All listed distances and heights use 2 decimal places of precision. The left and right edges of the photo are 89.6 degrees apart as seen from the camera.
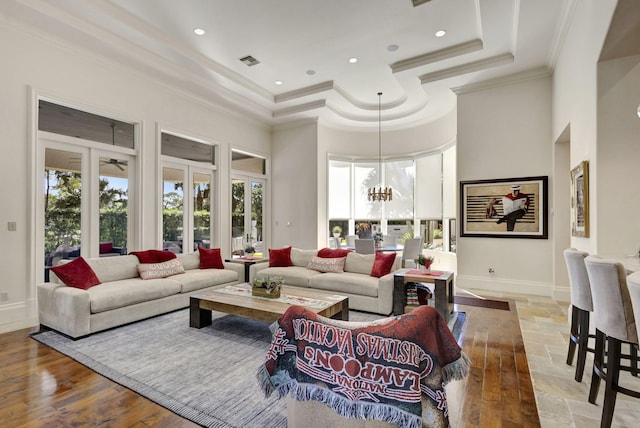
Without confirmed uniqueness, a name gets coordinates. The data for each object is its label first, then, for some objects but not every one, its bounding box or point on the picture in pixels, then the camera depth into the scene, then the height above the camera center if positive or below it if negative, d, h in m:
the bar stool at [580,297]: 2.56 -0.67
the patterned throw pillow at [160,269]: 4.52 -0.79
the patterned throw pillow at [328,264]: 5.21 -0.81
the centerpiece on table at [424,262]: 4.40 -0.64
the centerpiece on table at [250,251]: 6.33 -0.71
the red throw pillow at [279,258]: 5.71 -0.77
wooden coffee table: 3.34 -0.97
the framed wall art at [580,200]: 3.43 +0.17
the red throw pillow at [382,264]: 4.73 -0.74
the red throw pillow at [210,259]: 5.46 -0.75
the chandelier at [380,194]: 7.37 +0.48
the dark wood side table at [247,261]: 5.62 -0.83
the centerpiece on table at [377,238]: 7.10 -0.51
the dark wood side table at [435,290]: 4.06 -0.97
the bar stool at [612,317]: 1.97 -0.65
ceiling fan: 5.10 +0.85
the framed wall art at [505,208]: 5.45 +0.13
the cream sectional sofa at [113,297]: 3.46 -0.99
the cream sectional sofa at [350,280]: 4.33 -0.95
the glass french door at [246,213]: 7.42 +0.05
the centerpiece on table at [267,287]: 3.75 -0.84
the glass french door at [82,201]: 4.44 +0.21
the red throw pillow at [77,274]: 3.75 -0.70
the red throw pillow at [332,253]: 5.40 -0.64
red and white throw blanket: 1.38 -0.69
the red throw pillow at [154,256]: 4.74 -0.62
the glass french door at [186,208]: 6.02 +0.14
